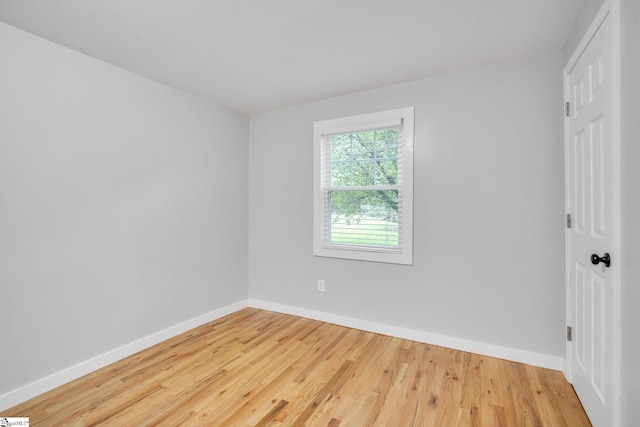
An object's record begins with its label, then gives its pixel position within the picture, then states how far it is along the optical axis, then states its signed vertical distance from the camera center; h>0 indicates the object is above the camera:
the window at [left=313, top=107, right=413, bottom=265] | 2.85 +0.29
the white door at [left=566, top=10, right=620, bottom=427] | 1.44 -0.07
